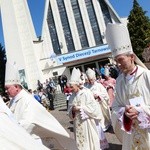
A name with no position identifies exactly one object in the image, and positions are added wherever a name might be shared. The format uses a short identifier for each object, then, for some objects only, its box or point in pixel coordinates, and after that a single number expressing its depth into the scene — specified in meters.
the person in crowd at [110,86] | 5.75
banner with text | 18.96
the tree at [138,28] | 19.88
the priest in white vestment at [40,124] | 2.24
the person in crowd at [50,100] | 10.73
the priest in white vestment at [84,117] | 3.61
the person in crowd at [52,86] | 12.81
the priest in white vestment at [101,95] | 5.27
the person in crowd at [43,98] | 10.45
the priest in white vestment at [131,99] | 2.02
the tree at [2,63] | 18.10
